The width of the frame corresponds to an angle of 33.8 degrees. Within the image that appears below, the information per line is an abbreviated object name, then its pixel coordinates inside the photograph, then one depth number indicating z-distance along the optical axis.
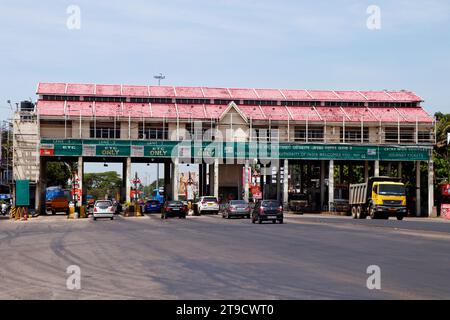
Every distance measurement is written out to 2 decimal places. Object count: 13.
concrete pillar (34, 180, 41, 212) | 80.31
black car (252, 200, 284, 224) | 50.91
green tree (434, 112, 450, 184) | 90.69
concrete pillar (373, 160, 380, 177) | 85.29
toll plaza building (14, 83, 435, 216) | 82.25
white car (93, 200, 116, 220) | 62.50
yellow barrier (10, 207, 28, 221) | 65.75
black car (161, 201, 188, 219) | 64.69
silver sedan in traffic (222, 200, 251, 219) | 63.34
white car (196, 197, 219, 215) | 76.31
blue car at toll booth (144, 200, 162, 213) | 86.12
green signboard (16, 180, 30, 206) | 65.38
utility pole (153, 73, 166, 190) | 120.91
